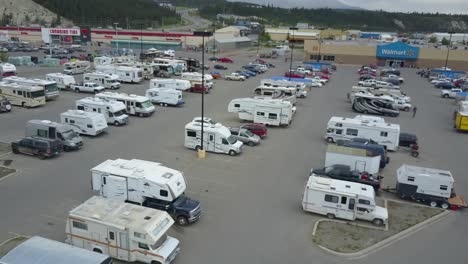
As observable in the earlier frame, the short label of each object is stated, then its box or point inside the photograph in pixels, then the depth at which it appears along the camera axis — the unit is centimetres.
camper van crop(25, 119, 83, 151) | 2441
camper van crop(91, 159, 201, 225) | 1653
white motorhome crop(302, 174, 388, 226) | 1703
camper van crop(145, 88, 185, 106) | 3778
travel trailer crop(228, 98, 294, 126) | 3141
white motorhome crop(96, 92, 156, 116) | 3338
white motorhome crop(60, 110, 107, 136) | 2716
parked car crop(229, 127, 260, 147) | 2698
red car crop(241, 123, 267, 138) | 2875
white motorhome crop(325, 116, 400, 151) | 2711
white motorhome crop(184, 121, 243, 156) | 2491
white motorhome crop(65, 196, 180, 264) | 1332
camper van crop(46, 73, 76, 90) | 4342
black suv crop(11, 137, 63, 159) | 2281
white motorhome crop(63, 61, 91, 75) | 5396
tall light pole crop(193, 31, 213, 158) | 2434
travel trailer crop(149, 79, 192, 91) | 4269
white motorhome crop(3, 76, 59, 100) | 3716
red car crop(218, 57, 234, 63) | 7881
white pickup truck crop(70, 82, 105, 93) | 4247
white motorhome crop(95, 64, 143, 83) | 4920
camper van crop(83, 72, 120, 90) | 4450
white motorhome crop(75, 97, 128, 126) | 3036
